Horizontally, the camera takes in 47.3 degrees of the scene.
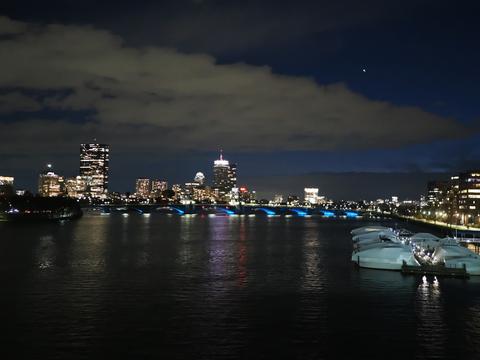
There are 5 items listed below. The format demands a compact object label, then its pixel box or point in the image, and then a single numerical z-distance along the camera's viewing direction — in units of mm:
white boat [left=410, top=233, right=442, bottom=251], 73250
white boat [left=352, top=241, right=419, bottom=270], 55375
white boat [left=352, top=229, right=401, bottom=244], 78644
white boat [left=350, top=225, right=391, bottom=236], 95062
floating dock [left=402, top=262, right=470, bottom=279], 52656
